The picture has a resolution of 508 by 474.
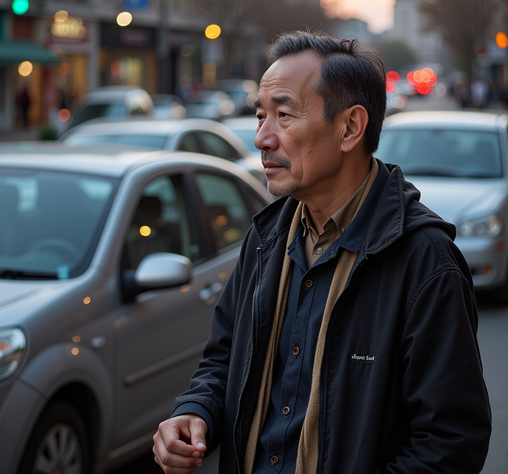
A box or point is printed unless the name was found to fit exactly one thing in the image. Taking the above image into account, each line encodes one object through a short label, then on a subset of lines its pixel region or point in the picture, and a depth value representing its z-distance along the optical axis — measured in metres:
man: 1.76
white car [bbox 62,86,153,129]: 18.17
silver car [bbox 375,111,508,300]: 7.53
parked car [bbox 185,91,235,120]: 33.12
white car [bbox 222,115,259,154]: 12.98
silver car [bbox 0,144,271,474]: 3.23
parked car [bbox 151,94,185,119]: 25.95
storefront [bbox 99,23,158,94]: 42.91
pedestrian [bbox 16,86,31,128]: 32.39
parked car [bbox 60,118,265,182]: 9.27
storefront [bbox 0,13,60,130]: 32.50
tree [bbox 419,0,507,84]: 40.50
